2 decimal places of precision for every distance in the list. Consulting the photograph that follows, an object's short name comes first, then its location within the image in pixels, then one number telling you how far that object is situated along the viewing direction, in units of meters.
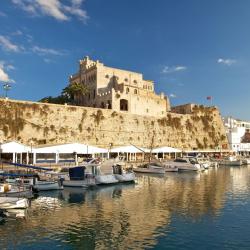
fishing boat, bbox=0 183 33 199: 23.97
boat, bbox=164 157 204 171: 53.19
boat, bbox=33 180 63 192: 30.34
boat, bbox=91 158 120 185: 35.09
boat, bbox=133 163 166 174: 48.35
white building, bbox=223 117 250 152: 104.62
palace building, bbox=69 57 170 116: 69.46
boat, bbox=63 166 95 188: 33.78
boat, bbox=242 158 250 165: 74.94
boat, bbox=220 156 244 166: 71.56
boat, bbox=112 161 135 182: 37.74
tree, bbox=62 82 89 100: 70.81
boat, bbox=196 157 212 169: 57.65
